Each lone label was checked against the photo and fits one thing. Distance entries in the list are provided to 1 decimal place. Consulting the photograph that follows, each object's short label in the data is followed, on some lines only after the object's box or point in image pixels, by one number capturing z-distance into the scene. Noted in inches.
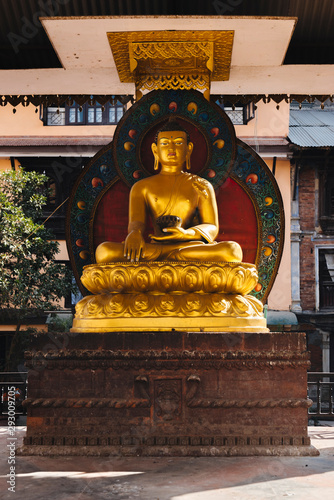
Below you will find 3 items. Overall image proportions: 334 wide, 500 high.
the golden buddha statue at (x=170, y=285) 184.2
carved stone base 167.0
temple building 193.0
